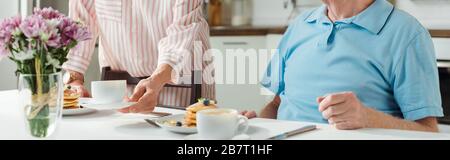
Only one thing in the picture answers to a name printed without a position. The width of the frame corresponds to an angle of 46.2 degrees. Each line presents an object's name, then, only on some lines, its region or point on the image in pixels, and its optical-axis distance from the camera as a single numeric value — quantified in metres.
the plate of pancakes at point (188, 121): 1.14
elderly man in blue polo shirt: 1.24
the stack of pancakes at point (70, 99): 1.43
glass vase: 1.08
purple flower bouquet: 1.04
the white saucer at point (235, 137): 1.05
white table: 1.10
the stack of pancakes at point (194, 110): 1.17
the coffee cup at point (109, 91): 1.41
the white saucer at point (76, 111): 1.38
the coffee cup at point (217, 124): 1.03
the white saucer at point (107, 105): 1.35
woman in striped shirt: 1.74
